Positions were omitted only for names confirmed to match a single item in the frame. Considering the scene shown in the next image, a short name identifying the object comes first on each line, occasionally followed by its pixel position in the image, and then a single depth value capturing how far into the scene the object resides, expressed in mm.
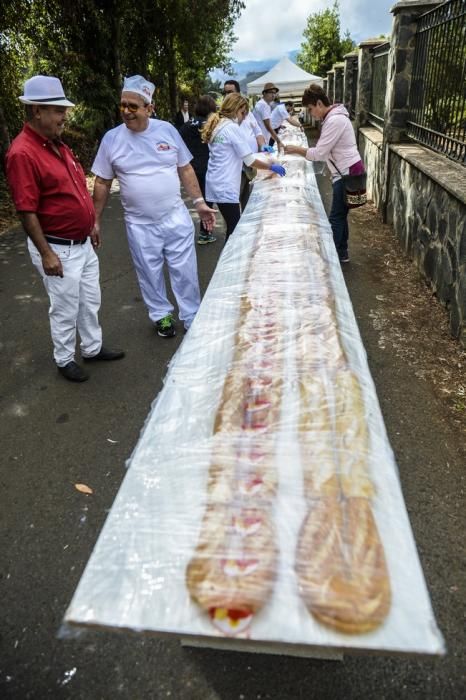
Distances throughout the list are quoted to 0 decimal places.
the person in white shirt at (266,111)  8096
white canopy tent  19875
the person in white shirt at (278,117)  9383
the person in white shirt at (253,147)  6062
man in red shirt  2879
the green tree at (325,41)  28750
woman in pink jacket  4652
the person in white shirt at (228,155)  4566
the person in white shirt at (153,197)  3432
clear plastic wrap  1151
